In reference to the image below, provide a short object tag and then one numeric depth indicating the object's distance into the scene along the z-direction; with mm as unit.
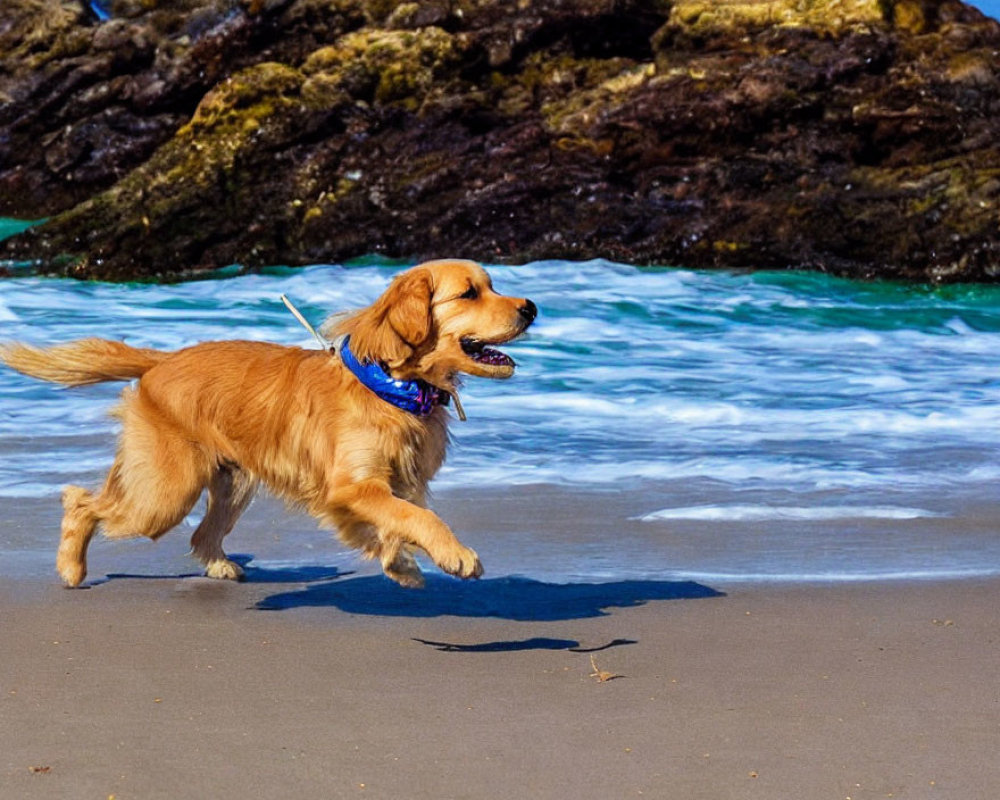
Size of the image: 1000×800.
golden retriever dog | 4859
